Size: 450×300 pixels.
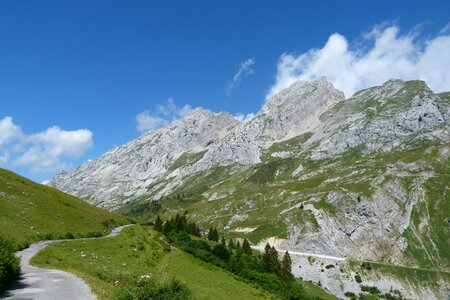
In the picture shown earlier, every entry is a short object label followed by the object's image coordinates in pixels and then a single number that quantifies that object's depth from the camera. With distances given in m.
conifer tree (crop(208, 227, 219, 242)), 162.12
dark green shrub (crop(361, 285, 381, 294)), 162.12
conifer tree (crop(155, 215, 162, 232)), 118.78
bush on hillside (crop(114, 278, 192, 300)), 23.69
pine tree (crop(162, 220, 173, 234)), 118.64
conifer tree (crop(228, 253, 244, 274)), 82.73
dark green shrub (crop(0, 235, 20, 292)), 28.31
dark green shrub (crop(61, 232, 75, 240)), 59.07
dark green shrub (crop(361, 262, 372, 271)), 175.12
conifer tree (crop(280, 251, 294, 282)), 120.49
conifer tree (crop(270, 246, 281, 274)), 120.66
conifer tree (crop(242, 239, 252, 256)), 140.81
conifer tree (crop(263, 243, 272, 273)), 117.71
